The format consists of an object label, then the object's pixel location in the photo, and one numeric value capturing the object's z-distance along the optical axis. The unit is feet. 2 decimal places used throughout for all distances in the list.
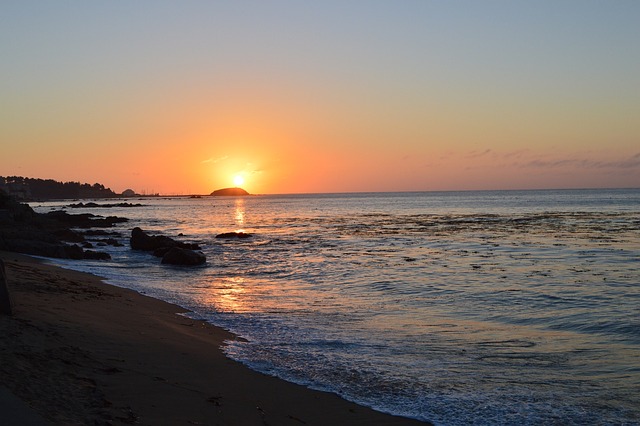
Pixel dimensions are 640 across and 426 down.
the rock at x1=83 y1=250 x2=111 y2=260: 88.94
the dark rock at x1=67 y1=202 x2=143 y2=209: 447.83
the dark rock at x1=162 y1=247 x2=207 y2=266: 86.02
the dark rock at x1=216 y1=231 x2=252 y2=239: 147.54
